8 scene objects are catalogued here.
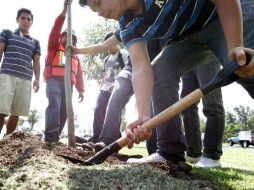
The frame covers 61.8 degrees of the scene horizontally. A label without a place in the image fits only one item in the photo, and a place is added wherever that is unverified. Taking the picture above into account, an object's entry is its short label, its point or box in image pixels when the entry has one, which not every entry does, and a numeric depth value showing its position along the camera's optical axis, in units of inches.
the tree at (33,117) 2061.6
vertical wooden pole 91.3
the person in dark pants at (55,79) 118.0
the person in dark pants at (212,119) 92.4
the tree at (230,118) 2153.6
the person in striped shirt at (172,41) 56.1
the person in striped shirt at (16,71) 127.3
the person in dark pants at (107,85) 134.9
